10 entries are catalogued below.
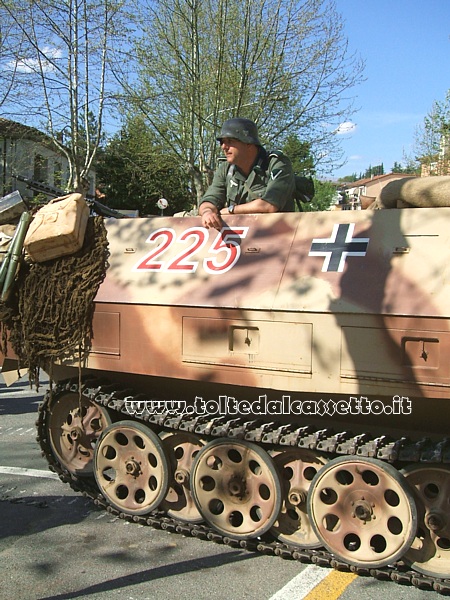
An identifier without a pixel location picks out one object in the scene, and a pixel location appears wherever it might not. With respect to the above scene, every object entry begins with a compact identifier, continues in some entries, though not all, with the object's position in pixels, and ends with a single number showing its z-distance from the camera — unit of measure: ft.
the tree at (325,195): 195.27
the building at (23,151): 57.06
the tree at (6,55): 47.42
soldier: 17.33
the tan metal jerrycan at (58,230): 16.98
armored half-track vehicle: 13.61
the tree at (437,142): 85.15
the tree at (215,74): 56.75
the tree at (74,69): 46.16
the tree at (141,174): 68.03
